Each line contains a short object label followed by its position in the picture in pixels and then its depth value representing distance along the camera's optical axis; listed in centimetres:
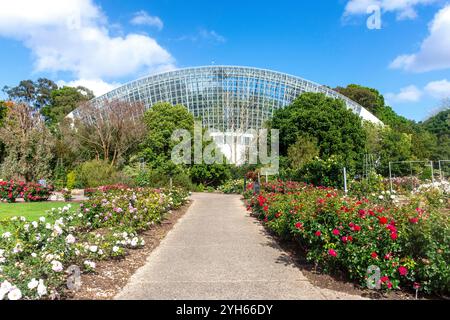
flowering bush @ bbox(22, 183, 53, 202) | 1472
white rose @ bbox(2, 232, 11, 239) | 434
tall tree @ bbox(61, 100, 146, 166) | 2561
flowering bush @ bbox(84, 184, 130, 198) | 1179
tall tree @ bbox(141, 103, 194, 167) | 2689
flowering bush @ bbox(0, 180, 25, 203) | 1467
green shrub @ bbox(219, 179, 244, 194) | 2361
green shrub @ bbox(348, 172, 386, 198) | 943
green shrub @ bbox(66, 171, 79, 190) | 2238
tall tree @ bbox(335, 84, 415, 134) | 5138
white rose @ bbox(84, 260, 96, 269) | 410
